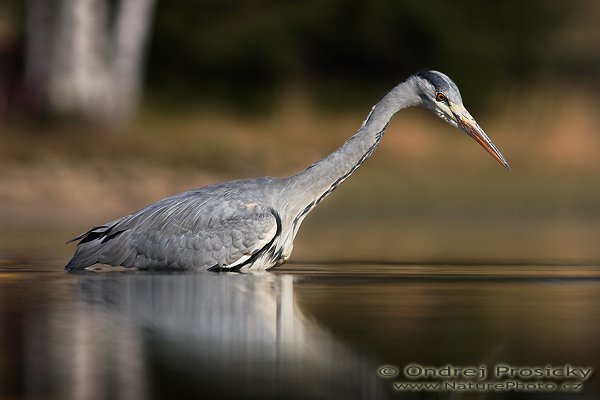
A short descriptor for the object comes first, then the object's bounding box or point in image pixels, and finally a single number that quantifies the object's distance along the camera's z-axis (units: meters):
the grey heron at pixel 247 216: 19.09
